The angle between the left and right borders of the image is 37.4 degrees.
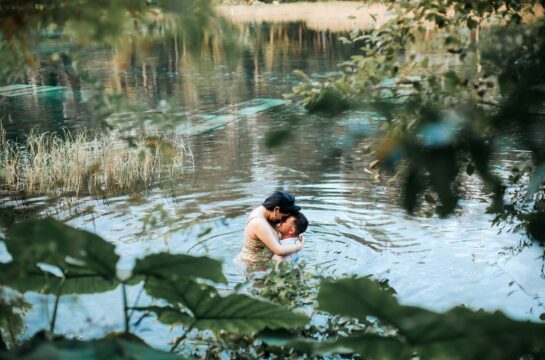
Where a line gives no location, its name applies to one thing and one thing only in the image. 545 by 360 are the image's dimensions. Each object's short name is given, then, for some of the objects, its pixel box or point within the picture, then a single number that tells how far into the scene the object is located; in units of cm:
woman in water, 692
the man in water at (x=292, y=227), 724
